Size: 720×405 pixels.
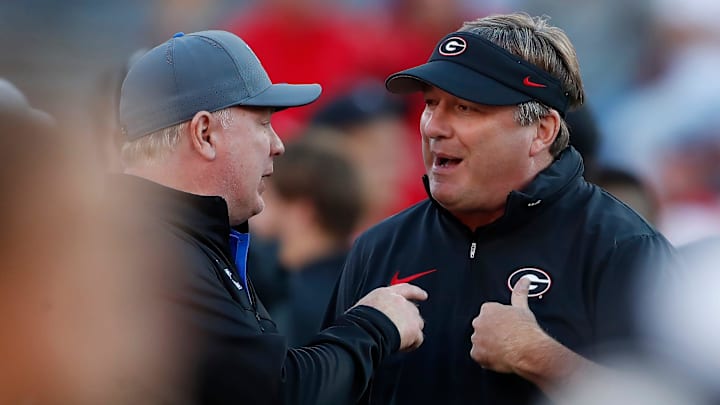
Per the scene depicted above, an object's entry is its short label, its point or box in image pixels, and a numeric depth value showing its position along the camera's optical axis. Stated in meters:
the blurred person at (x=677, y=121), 12.23
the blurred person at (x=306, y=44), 12.71
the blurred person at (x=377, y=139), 11.21
